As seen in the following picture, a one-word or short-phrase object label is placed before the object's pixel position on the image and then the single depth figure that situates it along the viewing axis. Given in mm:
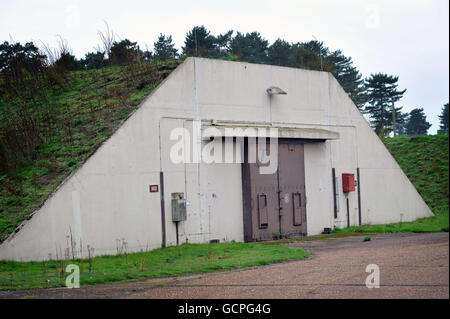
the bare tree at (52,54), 23312
